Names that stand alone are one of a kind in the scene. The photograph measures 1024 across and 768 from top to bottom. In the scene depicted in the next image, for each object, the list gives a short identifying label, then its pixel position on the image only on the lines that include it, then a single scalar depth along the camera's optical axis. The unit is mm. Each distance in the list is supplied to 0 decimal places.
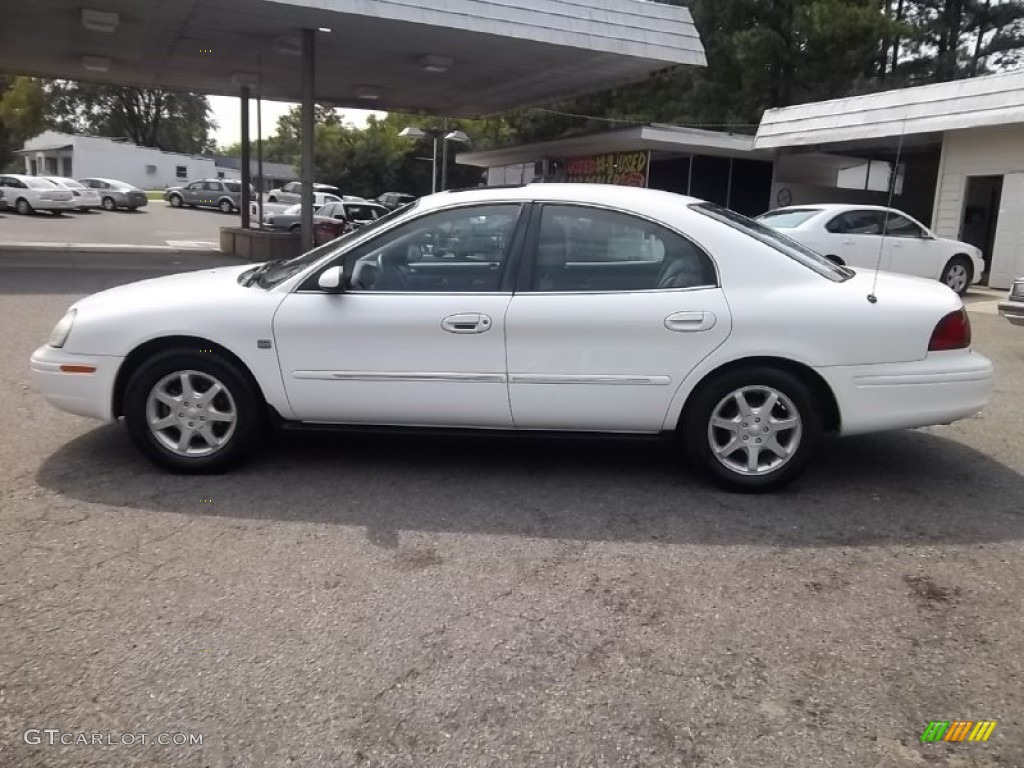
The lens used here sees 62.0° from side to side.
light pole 27594
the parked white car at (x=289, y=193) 39688
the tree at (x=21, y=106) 42500
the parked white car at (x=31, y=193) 32125
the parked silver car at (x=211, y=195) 43250
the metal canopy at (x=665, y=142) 21531
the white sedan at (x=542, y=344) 4332
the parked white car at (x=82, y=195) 34531
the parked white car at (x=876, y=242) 12859
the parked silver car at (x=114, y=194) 38781
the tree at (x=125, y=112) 73938
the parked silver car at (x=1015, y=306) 8609
